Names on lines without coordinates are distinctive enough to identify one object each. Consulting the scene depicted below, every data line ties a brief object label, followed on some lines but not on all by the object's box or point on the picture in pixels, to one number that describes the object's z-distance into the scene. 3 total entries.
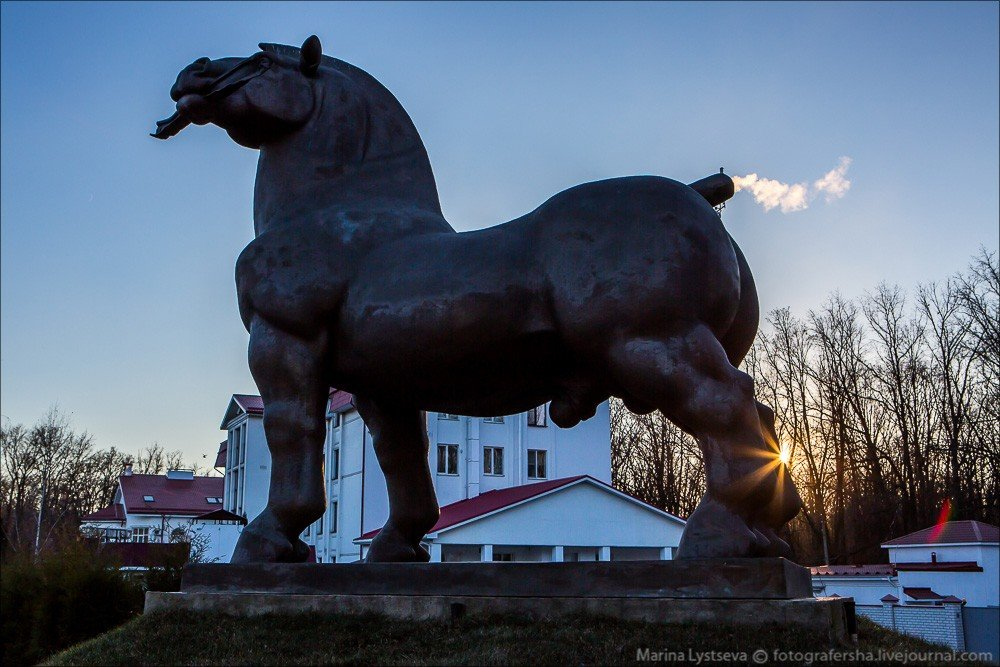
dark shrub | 11.73
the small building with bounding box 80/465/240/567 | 51.28
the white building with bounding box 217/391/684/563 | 29.45
